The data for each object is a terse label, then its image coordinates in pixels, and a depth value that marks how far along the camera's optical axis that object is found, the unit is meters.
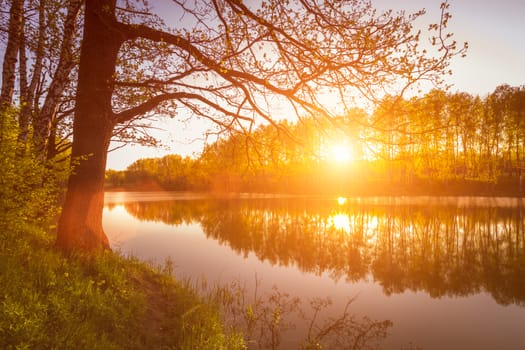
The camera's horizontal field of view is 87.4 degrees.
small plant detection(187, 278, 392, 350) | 6.25
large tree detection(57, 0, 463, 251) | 6.08
